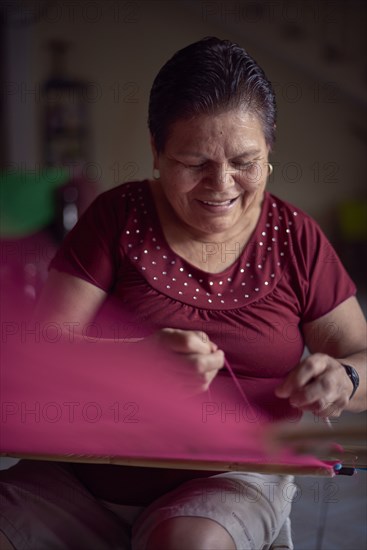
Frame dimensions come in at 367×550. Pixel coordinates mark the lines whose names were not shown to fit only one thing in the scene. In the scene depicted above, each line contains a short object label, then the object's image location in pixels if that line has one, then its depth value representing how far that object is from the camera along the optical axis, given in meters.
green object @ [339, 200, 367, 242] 5.40
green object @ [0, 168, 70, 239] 3.59
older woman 1.15
